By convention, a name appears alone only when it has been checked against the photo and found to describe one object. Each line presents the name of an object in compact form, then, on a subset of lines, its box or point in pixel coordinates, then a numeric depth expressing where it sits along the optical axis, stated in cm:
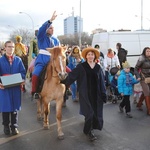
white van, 902
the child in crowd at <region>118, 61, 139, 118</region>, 487
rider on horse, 415
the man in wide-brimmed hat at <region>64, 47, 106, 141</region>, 364
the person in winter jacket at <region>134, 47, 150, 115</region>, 504
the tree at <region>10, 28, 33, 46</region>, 4746
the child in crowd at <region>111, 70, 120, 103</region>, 622
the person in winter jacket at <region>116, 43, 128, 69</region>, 819
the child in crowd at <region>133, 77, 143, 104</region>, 590
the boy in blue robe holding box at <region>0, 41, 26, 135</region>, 382
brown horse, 364
